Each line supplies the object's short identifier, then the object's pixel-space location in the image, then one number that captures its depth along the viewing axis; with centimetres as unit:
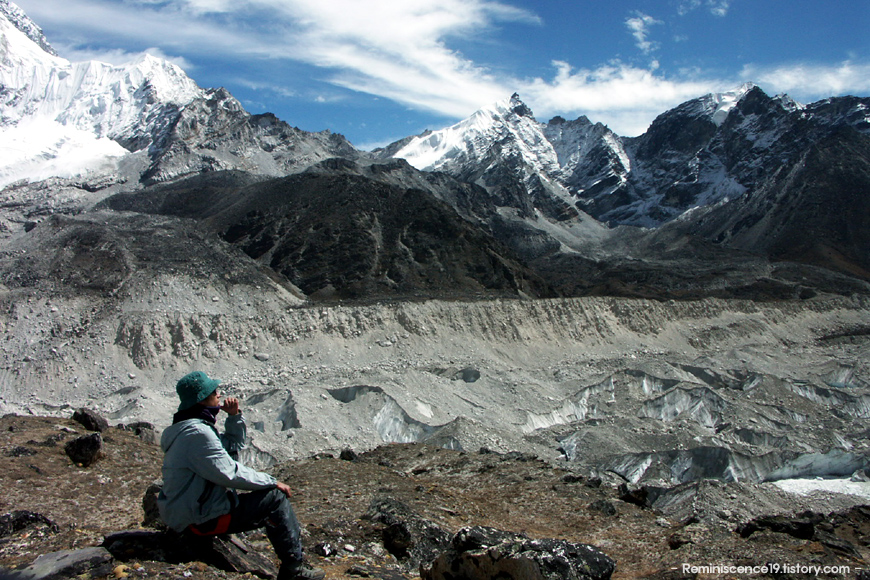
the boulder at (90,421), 1386
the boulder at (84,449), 1064
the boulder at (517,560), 532
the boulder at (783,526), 872
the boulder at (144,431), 1477
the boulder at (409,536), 727
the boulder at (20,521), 624
